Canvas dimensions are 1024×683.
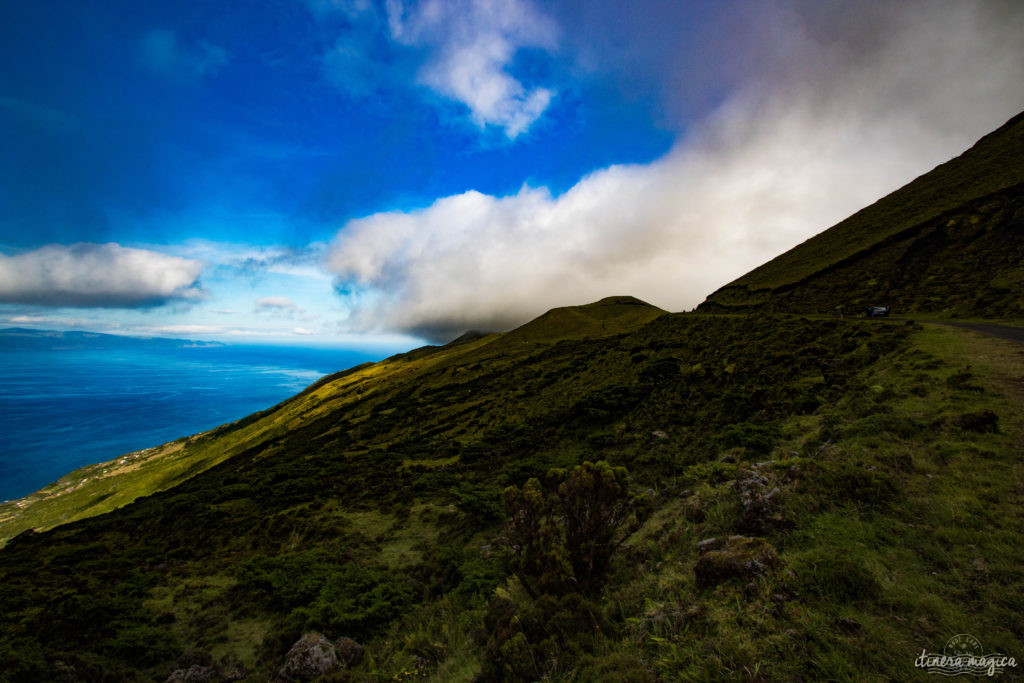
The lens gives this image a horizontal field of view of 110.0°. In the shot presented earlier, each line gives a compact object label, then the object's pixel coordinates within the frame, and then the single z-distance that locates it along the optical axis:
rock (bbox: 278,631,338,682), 10.93
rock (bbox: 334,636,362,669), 11.43
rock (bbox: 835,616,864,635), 5.65
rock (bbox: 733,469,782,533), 9.16
